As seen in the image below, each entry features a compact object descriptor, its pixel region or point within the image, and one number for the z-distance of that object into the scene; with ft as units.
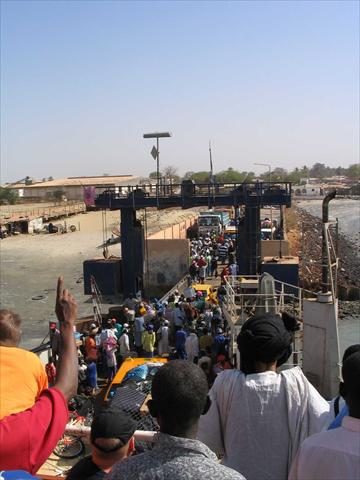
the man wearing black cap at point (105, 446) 9.04
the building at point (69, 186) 322.59
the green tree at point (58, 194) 297.88
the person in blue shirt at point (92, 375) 35.73
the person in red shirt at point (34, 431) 6.00
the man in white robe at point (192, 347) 34.53
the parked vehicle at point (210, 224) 119.14
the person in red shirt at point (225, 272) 61.11
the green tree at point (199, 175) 460.88
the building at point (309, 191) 487.70
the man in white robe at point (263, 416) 8.64
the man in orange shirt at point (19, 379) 6.32
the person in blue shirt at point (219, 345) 33.15
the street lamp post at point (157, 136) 71.36
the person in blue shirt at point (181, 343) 35.86
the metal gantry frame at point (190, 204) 65.36
